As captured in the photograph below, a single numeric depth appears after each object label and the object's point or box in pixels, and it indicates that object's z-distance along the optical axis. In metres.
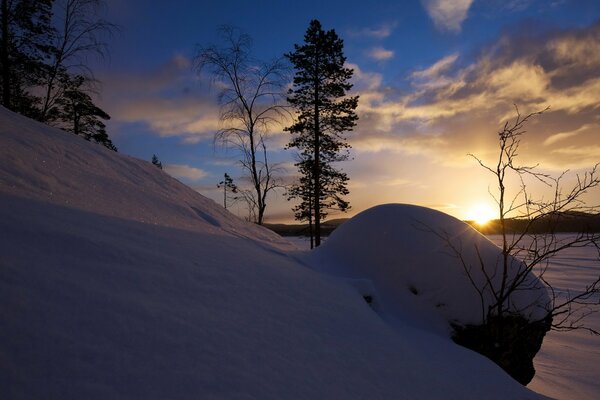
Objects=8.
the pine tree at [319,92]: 14.49
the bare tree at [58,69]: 9.69
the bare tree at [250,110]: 11.10
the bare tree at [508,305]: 3.79
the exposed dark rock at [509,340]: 4.02
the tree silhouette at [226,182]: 35.00
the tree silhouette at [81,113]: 11.10
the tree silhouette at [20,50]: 9.86
